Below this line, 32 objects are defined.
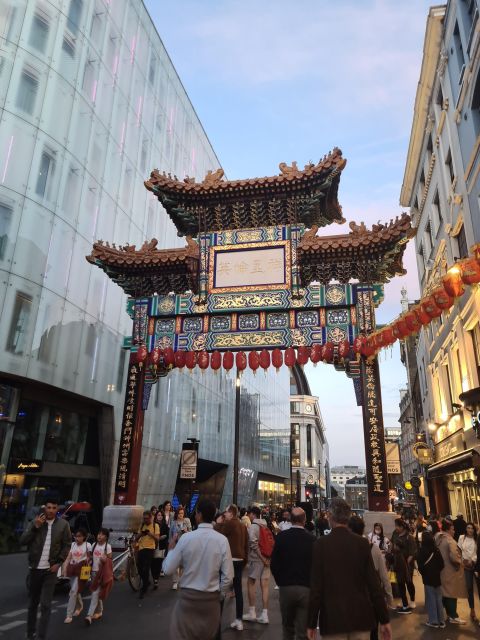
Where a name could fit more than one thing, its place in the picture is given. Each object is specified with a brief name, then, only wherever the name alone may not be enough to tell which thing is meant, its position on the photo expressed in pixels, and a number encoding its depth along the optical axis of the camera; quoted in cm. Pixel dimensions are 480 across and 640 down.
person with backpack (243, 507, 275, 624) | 827
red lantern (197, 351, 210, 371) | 1505
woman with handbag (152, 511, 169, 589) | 1086
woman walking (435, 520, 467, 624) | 805
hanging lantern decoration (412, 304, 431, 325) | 1176
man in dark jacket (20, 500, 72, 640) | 664
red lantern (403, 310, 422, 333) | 1208
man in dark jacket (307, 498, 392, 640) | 392
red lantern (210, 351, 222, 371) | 1498
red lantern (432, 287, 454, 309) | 1082
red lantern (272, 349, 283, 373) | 1474
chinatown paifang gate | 1459
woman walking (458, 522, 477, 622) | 850
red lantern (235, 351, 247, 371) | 1492
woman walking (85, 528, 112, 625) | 797
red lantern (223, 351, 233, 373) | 1488
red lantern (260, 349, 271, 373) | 1483
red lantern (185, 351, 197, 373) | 1523
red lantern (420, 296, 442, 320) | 1134
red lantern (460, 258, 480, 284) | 1009
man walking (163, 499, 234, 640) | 424
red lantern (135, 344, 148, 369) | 1542
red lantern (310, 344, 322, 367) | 1428
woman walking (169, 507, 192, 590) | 1177
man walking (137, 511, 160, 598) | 974
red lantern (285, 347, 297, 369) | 1451
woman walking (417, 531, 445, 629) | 790
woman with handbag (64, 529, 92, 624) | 808
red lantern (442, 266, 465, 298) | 1036
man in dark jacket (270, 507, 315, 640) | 539
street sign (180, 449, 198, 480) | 1722
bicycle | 1044
